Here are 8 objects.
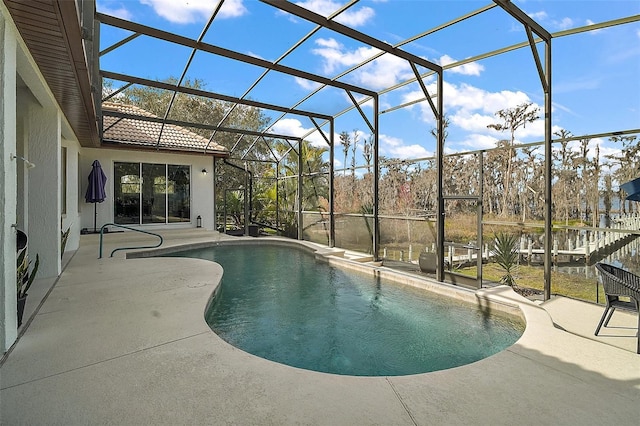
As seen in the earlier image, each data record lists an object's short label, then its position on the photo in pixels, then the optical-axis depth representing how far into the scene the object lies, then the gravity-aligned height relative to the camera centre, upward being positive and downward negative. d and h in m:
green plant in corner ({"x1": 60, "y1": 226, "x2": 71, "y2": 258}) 6.43 -0.55
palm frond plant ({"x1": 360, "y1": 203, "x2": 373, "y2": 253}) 8.81 -0.12
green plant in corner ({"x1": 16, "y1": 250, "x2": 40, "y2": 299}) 3.34 -0.68
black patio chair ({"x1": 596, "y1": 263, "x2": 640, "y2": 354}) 3.34 -0.83
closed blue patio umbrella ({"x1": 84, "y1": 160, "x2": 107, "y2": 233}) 9.66 +0.74
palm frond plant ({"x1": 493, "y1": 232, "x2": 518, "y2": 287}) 5.90 -0.80
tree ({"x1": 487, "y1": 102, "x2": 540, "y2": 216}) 8.38 +2.45
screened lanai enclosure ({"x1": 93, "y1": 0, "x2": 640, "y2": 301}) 4.84 +2.48
